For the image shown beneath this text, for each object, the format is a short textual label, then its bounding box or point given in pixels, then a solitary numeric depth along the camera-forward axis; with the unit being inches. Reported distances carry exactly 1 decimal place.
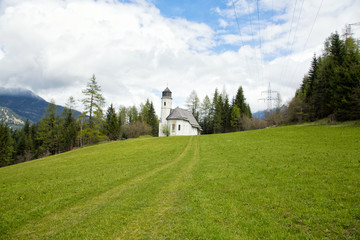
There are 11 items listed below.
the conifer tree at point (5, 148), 1792.6
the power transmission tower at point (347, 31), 1590.8
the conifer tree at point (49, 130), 1963.6
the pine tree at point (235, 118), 2461.4
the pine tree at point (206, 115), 2819.9
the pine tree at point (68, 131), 2058.3
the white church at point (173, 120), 2017.7
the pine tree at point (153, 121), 2893.7
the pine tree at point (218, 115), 2613.2
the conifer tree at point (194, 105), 2919.8
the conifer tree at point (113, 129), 2176.4
